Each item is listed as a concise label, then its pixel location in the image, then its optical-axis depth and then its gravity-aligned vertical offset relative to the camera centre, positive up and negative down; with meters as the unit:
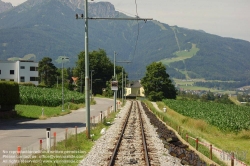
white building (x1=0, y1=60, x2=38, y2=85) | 114.44 +5.29
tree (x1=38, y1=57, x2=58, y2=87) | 149.62 +6.62
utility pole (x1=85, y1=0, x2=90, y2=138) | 25.12 +0.70
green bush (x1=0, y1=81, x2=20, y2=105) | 40.88 -0.34
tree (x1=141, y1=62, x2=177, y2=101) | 136.25 +1.75
